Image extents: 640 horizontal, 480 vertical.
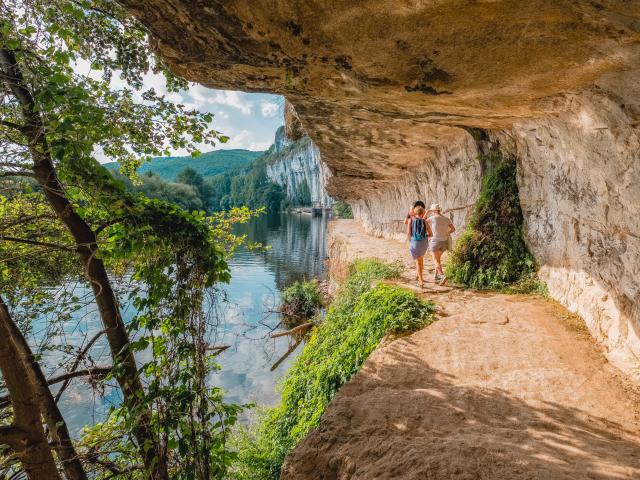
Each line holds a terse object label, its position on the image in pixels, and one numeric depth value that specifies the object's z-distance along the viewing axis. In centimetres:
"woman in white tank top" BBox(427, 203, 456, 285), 662
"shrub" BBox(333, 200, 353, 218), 4589
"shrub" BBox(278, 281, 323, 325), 1364
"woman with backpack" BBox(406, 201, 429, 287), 662
